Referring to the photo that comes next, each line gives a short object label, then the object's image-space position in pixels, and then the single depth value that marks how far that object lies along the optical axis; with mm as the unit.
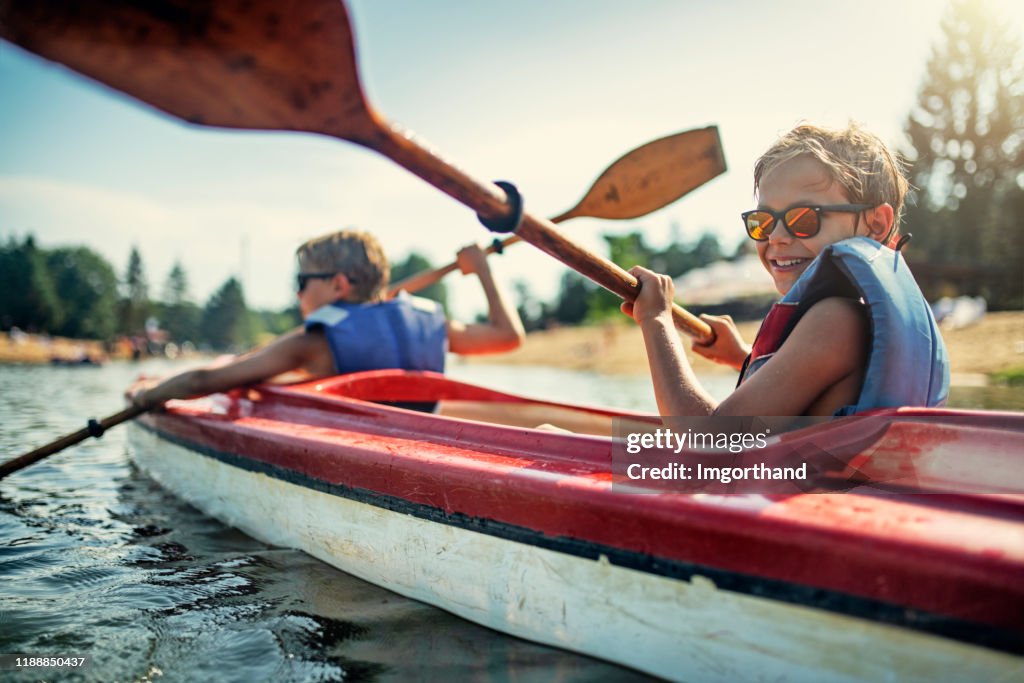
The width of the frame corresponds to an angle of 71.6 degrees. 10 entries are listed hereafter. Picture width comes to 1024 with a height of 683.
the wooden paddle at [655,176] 3652
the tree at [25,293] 47281
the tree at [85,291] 54156
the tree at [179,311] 70750
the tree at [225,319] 70375
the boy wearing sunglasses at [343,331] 3447
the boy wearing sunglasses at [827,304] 1596
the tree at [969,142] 28812
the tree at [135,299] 61853
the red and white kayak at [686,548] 1258
